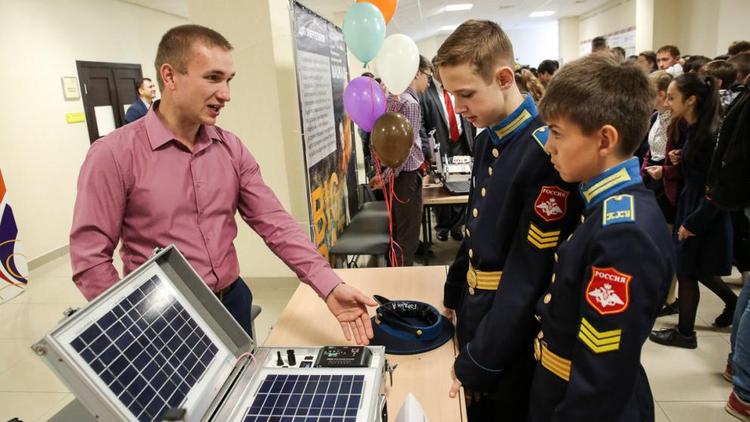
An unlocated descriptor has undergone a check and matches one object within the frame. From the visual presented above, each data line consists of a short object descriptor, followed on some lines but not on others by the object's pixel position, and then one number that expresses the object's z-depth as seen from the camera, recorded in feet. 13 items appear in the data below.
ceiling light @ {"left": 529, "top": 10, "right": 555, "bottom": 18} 39.68
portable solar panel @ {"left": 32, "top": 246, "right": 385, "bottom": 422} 2.12
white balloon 9.52
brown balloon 9.09
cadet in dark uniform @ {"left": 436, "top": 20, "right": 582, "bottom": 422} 3.53
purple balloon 9.75
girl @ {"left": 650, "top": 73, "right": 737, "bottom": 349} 7.70
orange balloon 10.72
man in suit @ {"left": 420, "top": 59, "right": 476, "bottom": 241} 13.88
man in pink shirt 4.18
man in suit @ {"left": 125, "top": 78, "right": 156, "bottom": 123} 15.51
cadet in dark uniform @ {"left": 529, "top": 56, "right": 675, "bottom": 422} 2.78
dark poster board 9.24
